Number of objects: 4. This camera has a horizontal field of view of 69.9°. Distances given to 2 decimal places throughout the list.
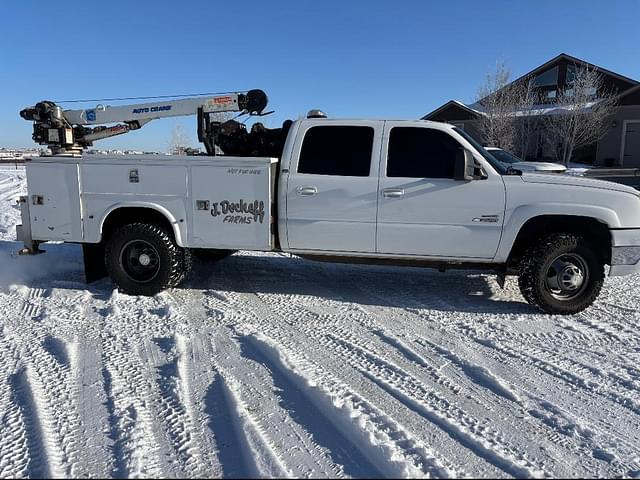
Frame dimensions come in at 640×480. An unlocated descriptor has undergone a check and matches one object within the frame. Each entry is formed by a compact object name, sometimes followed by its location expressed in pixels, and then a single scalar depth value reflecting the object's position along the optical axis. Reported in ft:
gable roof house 90.02
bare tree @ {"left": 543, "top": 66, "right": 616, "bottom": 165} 83.87
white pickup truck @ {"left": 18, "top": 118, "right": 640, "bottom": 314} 15.65
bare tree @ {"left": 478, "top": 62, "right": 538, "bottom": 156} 87.65
